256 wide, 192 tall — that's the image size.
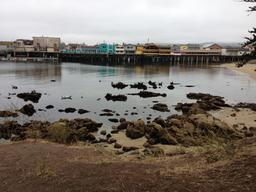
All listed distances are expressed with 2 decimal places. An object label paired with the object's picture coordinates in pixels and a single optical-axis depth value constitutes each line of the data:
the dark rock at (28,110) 17.34
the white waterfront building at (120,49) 83.60
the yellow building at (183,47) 91.66
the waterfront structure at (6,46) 86.52
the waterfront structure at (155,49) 78.25
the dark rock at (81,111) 17.54
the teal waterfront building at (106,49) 83.53
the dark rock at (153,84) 30.70
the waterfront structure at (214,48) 92.97
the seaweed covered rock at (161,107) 18.44
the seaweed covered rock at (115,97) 22.44
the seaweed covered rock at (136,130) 11.84
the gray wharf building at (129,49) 82.69
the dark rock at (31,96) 21.99
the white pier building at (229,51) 91.81
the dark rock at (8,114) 16.19
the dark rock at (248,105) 18.67
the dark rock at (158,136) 10.78
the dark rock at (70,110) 17.98
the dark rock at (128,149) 9.87
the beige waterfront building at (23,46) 86.28
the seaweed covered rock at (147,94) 24.54
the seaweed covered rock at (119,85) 30.02
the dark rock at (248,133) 11.20
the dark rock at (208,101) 19.20
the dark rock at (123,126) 13.38
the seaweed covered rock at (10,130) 12.15
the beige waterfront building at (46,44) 87.90
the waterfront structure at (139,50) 78.92
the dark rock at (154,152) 7.51
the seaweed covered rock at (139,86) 29.89
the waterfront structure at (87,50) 88.13
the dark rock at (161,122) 13.47
